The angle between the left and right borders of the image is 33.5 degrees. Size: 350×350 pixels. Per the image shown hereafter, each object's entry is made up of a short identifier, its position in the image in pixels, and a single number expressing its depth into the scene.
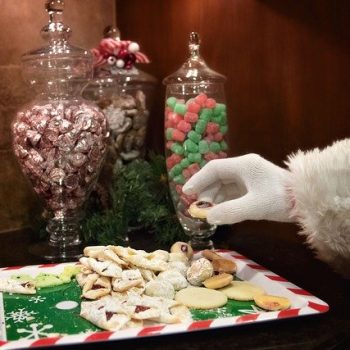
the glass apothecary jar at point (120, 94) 1.28
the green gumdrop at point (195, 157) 1.08
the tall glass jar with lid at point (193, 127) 1.08
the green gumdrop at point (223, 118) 1.10
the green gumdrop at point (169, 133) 1.10
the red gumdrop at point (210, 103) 1.08
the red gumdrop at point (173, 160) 1.10
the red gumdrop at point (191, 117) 1.07
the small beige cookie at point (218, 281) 0.83
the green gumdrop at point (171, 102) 1.10
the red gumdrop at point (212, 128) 1.08
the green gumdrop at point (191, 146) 1.07
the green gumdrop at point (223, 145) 1.10
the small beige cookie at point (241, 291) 0.80
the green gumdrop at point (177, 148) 1.09
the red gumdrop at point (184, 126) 1.07
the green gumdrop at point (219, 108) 1.09
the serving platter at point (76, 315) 0.64
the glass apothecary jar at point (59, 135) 1.05
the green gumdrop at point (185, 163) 1.08
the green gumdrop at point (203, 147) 1.08
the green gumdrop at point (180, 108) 1.08
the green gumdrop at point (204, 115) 1.08
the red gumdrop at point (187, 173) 1.09
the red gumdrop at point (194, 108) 1.07
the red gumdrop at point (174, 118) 1.09
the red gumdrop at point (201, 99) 1.08
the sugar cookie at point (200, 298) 0.77
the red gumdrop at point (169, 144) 1.11
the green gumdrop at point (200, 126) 1.07
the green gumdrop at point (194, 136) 1.07
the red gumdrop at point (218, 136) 1.09
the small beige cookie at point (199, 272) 0.85
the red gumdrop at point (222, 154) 1.10
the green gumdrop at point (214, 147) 1.08
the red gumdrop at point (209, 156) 1.08
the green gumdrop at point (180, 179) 1.10
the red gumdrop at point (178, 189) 1.11
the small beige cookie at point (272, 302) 0.75
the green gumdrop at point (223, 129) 1.10
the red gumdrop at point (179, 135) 1.08
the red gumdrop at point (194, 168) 1.08
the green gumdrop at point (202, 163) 1.08
